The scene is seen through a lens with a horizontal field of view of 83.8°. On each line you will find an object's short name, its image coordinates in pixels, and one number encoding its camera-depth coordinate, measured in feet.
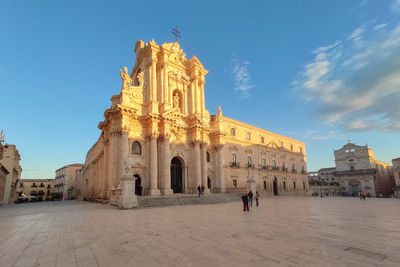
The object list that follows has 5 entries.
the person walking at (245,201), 45.36
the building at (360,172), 161.89
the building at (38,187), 222.89
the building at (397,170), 137.67
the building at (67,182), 190.80
